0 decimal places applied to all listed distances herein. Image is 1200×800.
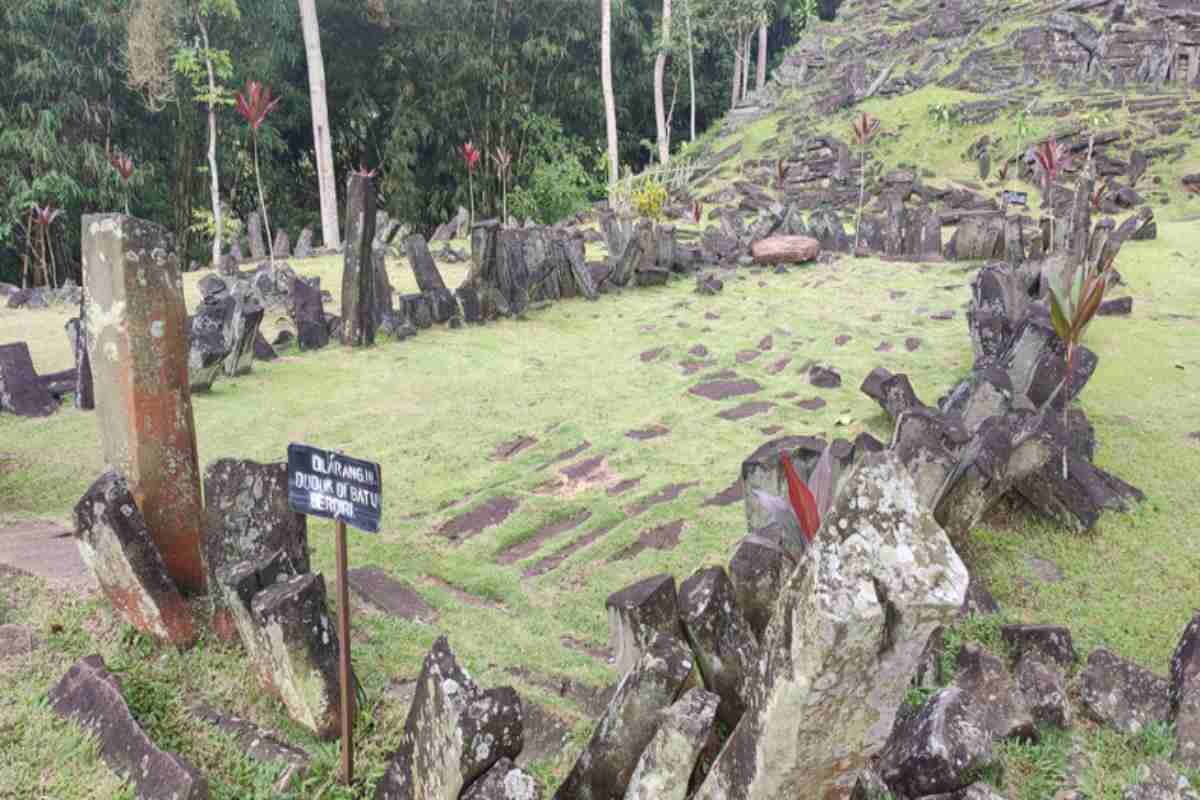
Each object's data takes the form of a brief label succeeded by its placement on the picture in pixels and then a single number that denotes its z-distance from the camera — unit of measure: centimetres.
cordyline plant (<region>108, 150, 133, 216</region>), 1253
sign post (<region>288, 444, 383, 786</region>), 252
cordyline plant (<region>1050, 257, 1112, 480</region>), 435
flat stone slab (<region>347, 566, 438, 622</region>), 362
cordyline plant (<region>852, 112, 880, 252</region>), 1466
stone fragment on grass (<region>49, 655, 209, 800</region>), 234
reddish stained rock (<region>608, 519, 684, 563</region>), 418
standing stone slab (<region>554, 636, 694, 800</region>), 226
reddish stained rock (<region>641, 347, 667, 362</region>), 766
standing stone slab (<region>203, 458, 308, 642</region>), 312
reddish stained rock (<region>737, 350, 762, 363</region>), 740
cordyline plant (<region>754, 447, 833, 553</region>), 262
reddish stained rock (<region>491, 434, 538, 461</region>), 545
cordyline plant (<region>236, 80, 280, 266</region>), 1018
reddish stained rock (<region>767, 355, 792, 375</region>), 703
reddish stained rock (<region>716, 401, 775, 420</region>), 604
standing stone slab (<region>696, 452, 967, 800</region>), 159
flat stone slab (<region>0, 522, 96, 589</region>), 358
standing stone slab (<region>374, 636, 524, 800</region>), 212
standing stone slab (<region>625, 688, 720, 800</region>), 207
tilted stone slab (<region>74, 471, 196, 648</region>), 304
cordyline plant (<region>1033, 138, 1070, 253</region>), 1245
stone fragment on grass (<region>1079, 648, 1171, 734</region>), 261
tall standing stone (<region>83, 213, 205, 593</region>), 327
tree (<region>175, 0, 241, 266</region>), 1294
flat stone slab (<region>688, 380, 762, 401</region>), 651
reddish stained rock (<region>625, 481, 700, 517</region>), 463
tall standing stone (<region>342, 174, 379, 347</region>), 770
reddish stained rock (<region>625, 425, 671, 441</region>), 571
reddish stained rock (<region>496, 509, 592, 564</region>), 425
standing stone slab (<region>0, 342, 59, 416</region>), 598
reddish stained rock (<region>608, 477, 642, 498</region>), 488
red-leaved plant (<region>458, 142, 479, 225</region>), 1514
